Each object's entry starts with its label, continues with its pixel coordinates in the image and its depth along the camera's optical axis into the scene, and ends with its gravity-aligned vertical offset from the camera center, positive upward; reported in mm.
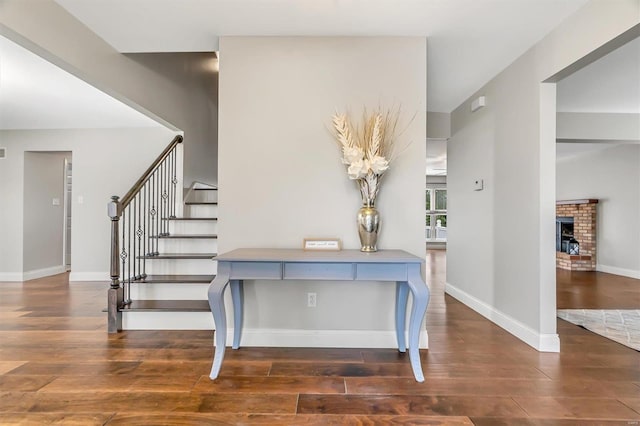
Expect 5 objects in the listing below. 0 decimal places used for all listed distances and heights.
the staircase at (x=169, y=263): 3029 -512
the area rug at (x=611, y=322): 2916 -1056
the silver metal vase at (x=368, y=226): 2447 -85
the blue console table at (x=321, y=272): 2139 -374
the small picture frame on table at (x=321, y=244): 2562 -227
